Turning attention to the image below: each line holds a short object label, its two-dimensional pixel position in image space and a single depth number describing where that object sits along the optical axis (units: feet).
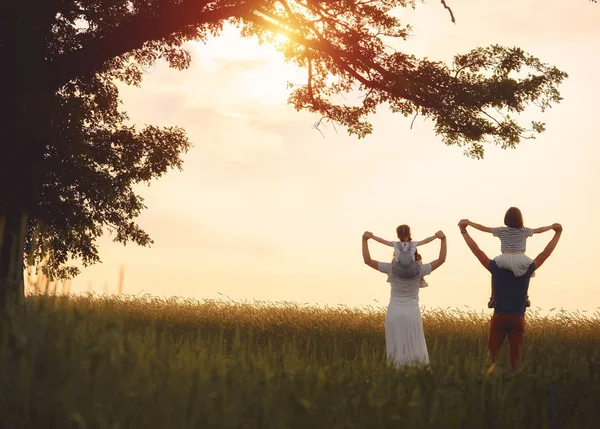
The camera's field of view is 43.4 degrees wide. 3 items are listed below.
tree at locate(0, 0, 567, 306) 50.98
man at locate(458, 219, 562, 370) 33.50
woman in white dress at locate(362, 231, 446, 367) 35.63
